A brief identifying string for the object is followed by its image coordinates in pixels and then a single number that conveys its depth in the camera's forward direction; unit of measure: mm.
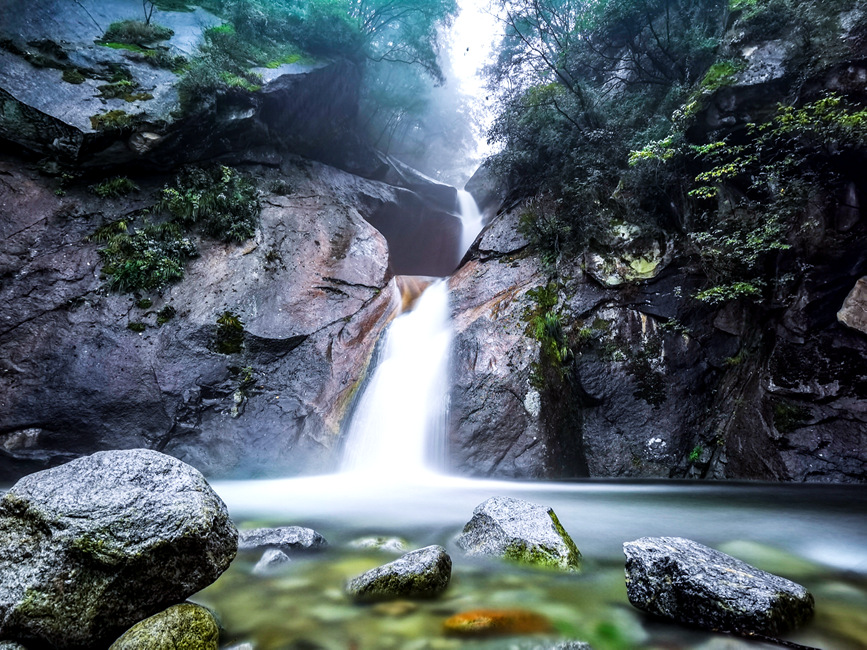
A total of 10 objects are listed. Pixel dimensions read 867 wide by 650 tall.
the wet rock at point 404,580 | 2598
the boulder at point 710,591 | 2107
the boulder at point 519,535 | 3115
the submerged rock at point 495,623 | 2277
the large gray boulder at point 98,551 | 2051
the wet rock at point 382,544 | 3553
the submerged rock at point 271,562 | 3025
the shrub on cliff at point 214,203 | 10023
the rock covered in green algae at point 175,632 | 1974
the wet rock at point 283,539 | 3469
